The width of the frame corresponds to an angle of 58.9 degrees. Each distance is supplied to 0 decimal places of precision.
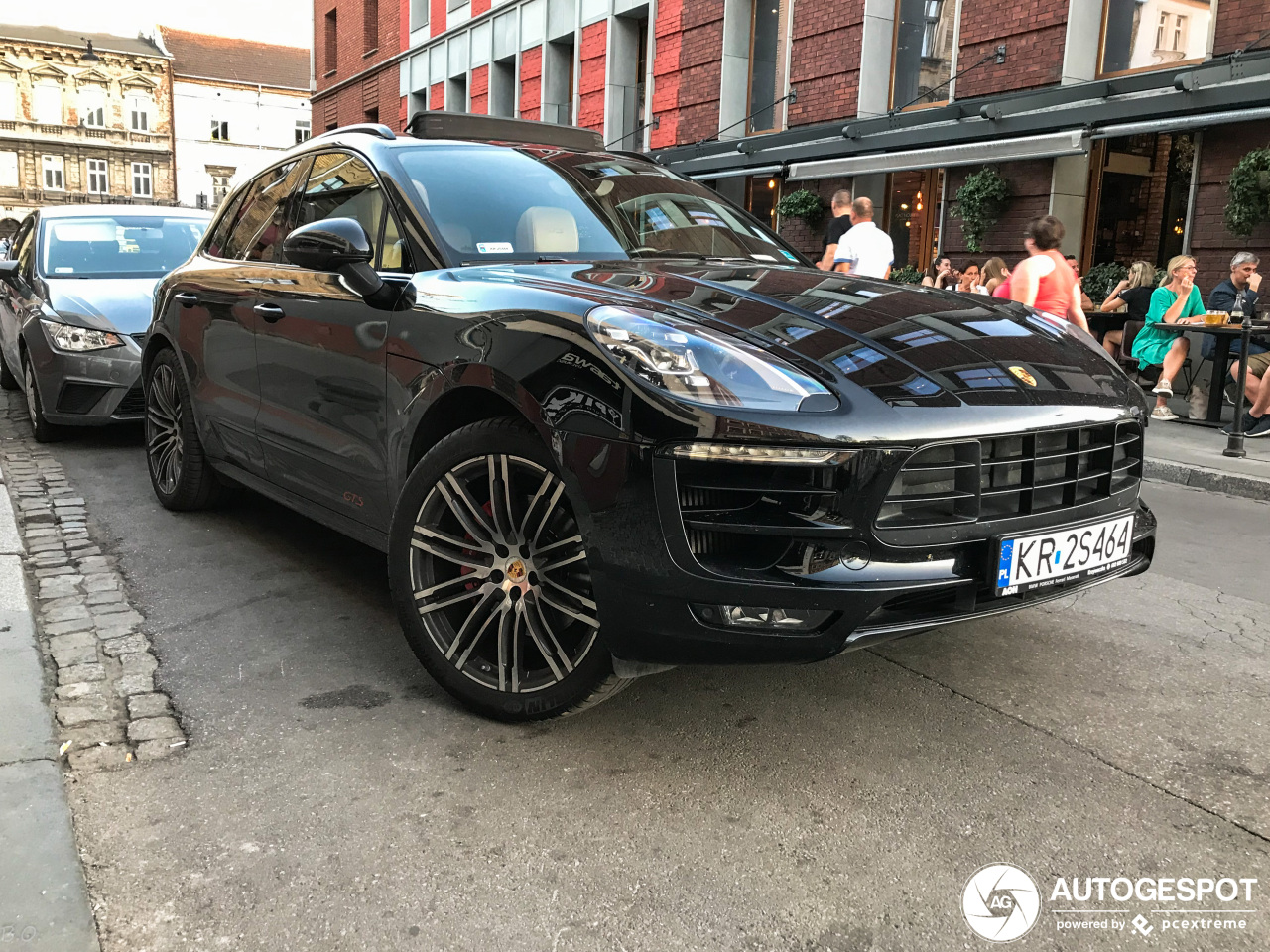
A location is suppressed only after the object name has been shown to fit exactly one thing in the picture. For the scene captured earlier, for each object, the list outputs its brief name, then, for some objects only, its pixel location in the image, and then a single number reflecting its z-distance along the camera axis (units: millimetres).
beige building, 72062
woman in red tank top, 8273
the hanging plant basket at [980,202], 13469
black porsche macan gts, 2473
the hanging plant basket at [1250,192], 10836
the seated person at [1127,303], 11750
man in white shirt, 9766
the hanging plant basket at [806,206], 16453
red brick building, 11719
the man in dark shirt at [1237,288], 10384
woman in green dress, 10234
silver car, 7082
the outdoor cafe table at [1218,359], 9273
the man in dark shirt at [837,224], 10688
